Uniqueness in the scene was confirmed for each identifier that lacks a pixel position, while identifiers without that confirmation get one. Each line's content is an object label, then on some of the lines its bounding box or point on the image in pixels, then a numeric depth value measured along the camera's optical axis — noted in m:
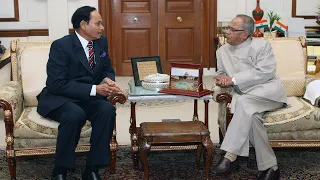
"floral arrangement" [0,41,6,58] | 6.20
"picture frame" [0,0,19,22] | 6.87
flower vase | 6.52
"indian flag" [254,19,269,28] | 6.38
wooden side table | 3.49
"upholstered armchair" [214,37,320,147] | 3.55
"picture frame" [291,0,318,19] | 7.13
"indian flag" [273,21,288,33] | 6.17
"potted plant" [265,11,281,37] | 6.23
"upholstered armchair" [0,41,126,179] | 3.42
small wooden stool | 3.26
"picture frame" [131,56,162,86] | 3.80
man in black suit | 3.27
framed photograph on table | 3.50
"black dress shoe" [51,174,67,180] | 3.30
